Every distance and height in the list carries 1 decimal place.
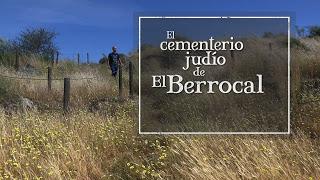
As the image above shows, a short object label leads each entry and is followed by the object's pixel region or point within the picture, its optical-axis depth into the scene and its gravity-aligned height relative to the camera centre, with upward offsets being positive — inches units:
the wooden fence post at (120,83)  377.6 +2.4
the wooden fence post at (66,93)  282.0 -7.8
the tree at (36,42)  833.0 +120.5
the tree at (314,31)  706.1 +130.9
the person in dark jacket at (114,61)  459.9 +36.4
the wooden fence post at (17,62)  580.0 +43.9
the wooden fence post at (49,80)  410.3 +6.6
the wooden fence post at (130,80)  360.8 +6.0
